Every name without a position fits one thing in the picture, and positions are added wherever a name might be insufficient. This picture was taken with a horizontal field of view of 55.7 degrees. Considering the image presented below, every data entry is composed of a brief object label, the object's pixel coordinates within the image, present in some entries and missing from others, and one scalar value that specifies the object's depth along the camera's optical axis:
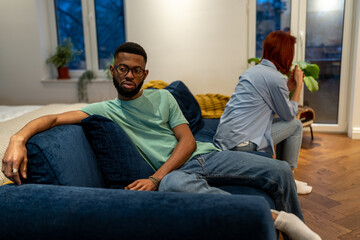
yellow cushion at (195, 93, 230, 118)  3.06
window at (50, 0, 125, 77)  4.45
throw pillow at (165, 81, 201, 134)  2.55
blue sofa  0.88
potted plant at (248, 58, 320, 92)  3.60
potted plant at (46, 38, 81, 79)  4.40
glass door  3.94
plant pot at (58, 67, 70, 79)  4.50
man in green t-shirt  1.36
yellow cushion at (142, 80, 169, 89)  2.92
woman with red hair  2.04
